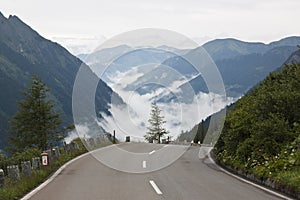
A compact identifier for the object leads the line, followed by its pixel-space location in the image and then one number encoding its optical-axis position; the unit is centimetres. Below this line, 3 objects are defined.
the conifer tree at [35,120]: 4184
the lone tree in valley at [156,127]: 8759
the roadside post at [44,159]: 1630
